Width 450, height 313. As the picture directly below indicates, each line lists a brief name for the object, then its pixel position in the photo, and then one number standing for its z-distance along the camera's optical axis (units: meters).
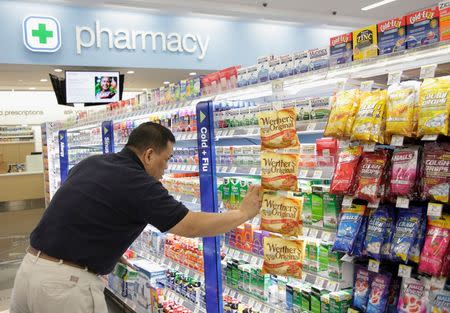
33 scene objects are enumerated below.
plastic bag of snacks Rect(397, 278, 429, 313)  1.91
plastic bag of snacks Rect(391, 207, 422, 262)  1.90
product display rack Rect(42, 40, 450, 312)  2.03
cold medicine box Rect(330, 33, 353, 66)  2.30
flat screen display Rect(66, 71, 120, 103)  9.33
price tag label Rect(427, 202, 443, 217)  1.81
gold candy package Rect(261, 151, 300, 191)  2.31
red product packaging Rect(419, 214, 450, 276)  1.79
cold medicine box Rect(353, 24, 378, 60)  2.18
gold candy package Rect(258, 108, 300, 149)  2.29
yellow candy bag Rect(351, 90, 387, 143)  1.98
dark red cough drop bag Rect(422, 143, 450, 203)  1.80
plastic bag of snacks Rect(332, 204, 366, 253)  2.08
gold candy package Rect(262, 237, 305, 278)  2.35
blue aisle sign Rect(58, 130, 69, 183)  7.54
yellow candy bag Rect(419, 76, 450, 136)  1.75
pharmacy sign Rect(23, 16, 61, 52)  8.82
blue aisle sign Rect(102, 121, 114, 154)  5.12
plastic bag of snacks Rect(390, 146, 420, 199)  1.89
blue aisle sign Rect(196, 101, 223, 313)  3.22
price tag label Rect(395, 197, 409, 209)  1.90
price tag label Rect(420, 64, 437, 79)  1.87
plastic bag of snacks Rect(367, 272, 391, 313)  2.04
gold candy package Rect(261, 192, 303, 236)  2.32
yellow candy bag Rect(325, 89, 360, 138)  2.08
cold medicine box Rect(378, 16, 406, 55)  2.07
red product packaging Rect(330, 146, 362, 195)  2.10
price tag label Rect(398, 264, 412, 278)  1.90
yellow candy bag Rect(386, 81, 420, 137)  1.88
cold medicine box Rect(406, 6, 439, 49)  1.93
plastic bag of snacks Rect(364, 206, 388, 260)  2.01
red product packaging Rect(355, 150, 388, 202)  2.01
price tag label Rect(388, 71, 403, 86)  1.99
